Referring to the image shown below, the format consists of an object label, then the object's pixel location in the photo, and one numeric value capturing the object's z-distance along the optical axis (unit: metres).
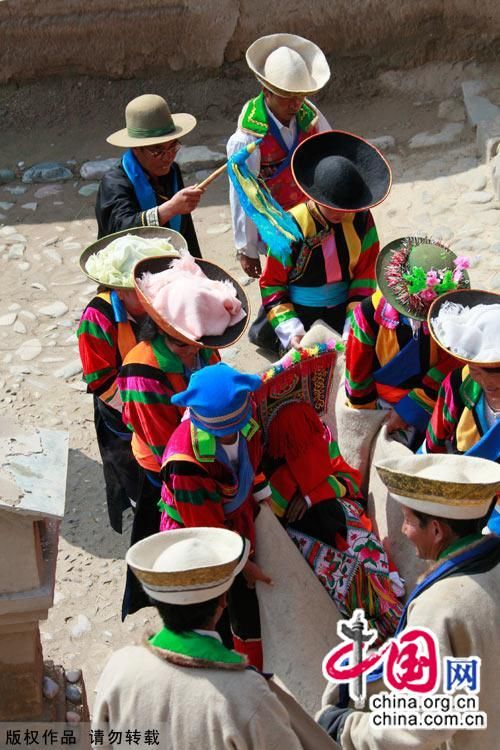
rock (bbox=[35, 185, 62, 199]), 8.52
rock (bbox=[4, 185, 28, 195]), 8.56
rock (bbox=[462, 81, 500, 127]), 8.45
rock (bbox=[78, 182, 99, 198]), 8.53
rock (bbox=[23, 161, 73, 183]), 8.68
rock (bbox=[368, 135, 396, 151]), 8.67
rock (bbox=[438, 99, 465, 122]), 8.80
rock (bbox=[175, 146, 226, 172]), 8.67
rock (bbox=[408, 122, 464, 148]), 8.56
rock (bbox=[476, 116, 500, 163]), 8.03
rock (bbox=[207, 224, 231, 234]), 7.92
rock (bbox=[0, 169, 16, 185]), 8.69
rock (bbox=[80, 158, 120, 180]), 8.65
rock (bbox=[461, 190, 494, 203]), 7.79
